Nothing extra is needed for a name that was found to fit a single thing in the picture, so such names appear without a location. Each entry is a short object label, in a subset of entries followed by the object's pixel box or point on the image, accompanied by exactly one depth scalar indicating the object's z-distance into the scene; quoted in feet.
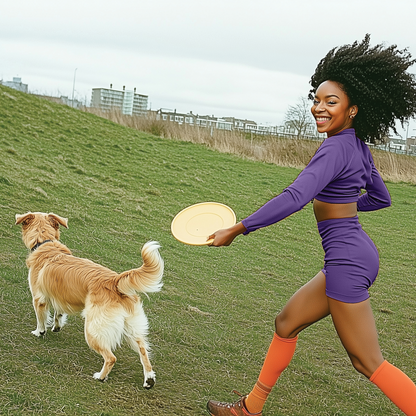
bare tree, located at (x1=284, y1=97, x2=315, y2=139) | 143.29
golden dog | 13.41
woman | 9.72
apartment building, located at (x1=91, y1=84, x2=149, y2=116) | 147.33
